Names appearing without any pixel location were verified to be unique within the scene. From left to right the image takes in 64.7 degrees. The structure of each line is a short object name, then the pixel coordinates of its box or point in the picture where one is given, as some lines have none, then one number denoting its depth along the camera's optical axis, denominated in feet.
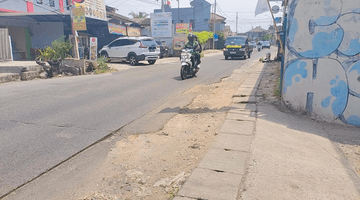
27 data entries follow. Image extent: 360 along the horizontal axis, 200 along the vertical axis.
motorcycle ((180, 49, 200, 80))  35.88
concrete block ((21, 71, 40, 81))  38.96
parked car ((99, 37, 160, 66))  61.16
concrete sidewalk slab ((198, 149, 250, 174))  10.92
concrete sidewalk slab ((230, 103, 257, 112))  19.89
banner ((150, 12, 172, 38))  103.45
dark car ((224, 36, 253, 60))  76.23
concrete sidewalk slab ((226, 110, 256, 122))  17.47
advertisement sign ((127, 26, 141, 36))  97.21
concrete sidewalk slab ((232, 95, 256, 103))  22.21
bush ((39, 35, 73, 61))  43.93
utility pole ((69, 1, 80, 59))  48.73
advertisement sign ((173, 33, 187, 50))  97.19
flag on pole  24.29
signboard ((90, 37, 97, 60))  52.23
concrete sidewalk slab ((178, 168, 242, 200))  9.07
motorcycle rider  36.36
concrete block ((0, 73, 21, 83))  36.38
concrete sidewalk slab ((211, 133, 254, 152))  13.01
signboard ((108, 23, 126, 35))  81.60
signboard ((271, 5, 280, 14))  54.60
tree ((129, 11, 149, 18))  188.55
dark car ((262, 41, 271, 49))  179.27
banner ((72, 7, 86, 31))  49.21
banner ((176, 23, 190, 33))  116.85
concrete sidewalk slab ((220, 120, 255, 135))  15.15
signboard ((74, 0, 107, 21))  66.62
